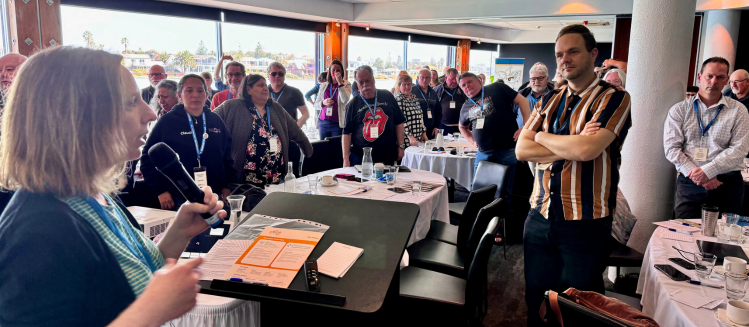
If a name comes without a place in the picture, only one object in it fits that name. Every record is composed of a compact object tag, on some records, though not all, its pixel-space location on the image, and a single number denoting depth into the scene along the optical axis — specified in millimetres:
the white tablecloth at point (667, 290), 1461
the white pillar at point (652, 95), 3014
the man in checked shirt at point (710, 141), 3016
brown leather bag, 1265
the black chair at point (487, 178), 3488
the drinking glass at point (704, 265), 1701
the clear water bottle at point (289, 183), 2906
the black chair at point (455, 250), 2418
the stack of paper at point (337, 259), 1143
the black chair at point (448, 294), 1980
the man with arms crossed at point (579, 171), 1975
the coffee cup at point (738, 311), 1340
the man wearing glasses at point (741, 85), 4676
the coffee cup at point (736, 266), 1599
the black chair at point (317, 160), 4988
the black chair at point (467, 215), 2818
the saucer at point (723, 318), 1361
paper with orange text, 1125
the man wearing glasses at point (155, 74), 5129
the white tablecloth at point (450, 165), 4965
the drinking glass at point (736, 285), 1496
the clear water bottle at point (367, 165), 3434
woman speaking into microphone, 696
